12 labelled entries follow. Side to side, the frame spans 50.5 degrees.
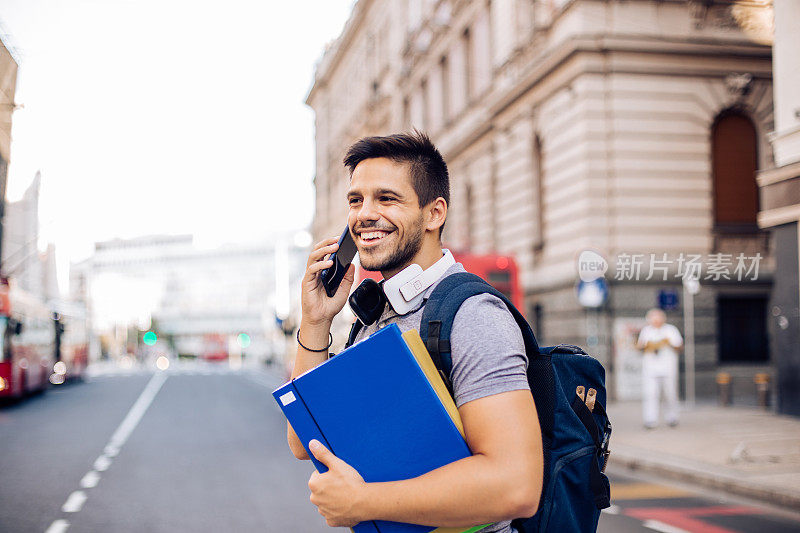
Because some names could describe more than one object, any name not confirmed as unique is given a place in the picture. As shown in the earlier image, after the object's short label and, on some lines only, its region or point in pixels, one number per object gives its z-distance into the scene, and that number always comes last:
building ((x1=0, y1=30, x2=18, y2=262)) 9.27
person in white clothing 13.29
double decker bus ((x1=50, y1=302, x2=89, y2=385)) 32.91
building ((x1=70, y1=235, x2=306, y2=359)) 127.12
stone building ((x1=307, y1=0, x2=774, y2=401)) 18.25
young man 1.69
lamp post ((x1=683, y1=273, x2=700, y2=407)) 17.62
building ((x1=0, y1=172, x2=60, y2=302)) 36.34
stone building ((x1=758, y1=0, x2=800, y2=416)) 13.23
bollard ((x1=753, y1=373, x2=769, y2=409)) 15.17
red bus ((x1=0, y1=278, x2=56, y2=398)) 22.27
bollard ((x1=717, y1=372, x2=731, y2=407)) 16.31
